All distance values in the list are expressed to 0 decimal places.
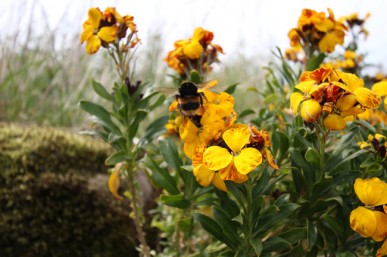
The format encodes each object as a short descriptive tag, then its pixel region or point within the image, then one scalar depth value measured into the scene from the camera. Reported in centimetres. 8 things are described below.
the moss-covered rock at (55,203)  62
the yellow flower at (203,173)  44
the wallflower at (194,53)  53
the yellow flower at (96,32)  51
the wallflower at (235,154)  42
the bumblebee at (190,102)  45
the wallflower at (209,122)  44
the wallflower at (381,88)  48
